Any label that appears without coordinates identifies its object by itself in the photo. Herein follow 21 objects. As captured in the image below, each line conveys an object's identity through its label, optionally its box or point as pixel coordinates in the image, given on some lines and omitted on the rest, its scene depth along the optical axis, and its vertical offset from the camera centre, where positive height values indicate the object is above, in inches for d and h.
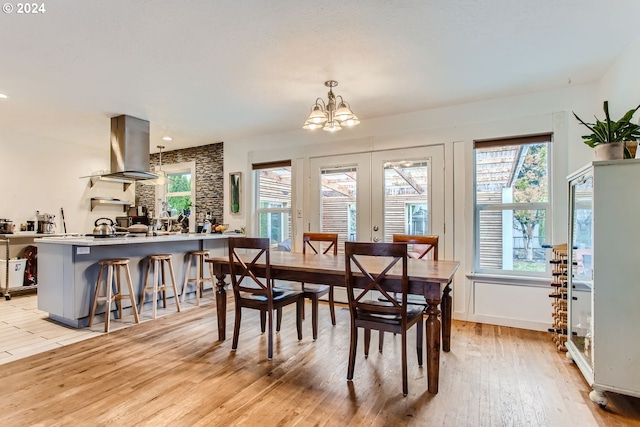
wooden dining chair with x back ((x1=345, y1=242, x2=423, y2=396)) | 82.7 -24.6
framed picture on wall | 215.5 +14.6
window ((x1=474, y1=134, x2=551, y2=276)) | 137.1 +3.2
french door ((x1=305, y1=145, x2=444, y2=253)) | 157.5 +9.9
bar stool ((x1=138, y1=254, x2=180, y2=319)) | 149.3 -31.3
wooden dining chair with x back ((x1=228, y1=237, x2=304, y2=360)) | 102.5 -24.7
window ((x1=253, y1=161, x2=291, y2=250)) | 202.1 +7.8
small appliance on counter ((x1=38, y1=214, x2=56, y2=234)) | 207.3 -6.5
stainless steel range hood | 169.3 +35.0
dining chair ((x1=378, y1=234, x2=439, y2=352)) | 110.1 -12.0
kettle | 147.6 -7.4
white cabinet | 76.6 -15.8
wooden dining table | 83.0 -18.8
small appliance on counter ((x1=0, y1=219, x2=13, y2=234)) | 191.8 -7.7
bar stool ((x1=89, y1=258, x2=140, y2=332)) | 132.0 -31.9
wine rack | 110.3 -28.6
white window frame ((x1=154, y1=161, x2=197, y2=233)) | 239.8 +19.0
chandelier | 109.4 +32.7
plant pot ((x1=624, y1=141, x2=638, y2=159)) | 86.7 +16.8
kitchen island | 130.7 -23.3
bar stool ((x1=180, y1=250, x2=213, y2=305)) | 169.0 -31.6
